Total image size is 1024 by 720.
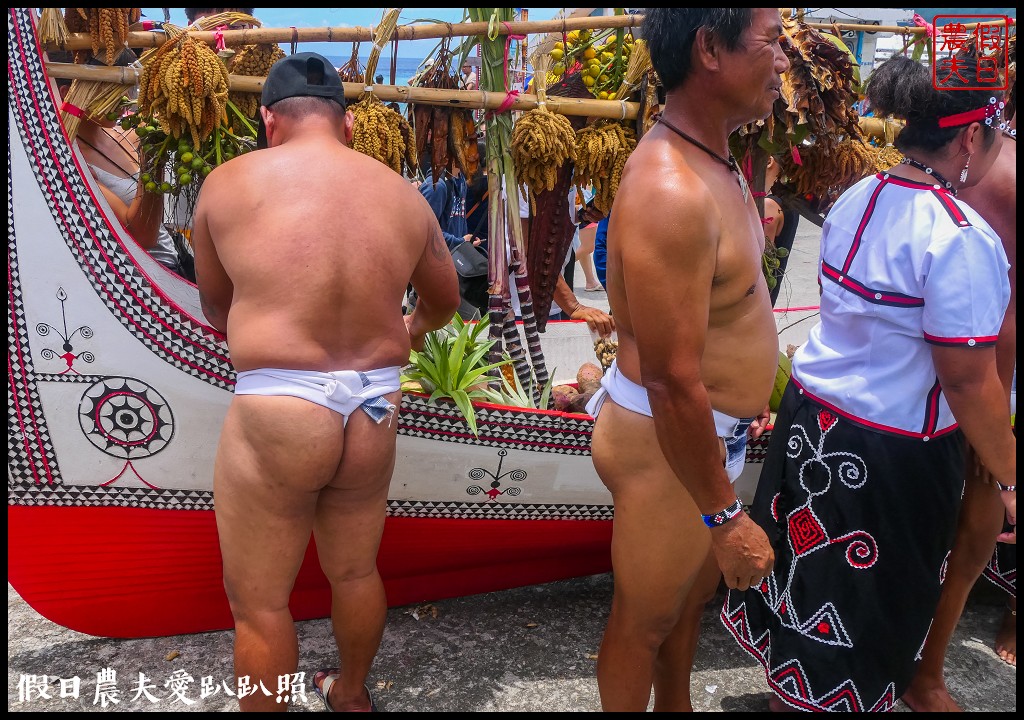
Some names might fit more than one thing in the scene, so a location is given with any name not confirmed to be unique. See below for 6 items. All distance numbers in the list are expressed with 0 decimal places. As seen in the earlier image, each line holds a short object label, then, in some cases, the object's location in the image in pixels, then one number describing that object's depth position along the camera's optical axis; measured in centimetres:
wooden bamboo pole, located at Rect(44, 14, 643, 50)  260
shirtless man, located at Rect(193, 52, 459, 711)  216
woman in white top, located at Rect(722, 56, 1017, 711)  204
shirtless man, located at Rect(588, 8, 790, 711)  173
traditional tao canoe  243
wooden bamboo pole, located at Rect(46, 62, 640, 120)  259
